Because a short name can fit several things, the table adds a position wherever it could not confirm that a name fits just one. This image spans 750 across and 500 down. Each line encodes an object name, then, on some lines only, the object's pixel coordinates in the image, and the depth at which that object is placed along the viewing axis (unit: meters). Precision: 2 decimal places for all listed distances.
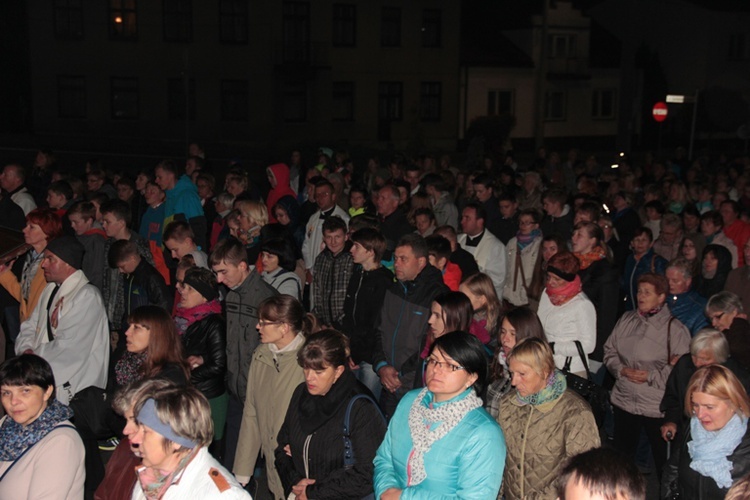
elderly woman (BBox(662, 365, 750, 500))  4.62
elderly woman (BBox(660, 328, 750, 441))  5.55
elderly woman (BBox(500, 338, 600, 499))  4.45
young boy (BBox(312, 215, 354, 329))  7.46
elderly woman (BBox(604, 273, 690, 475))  6.33
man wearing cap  6.19
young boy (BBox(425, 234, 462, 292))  7.50
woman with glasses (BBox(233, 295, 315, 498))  5.33
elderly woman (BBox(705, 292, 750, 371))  6.30
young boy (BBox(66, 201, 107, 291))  8.18
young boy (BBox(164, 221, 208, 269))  7.73
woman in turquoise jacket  3.95
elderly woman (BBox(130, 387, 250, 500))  3.76
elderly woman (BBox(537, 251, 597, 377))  6.52
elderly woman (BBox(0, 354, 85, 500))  4.25
